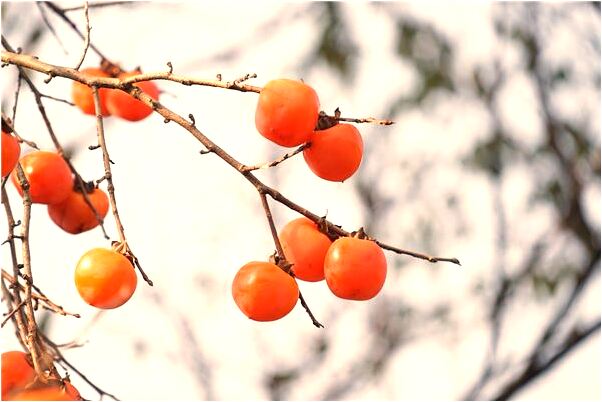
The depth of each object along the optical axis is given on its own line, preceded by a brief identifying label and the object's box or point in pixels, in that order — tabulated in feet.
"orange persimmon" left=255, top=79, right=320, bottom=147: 8.42
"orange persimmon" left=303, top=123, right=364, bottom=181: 8.53
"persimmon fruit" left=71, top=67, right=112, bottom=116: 9.77
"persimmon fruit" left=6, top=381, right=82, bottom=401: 7.96
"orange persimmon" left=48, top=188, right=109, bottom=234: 9.36
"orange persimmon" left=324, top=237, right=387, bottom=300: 8.51
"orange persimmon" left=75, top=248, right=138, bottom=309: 8.43
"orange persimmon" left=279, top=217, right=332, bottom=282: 8.65
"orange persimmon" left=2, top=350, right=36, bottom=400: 8.20
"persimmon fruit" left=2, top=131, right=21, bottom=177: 8.49
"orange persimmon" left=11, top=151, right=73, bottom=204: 9.09
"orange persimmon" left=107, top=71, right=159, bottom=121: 9.58
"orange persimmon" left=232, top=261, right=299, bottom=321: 8.51
